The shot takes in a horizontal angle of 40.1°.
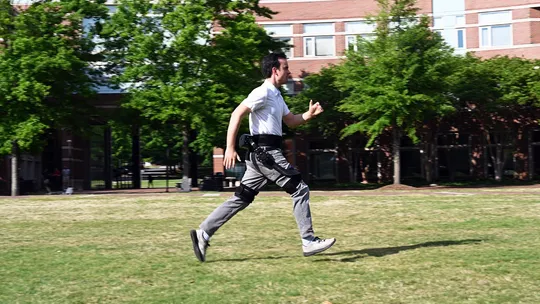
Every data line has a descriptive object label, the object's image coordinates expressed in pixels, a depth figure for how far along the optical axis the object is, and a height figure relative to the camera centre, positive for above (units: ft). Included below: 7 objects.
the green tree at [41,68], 106.11 +15.03
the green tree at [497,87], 133.90 +13.79
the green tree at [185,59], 111.34 +16.94
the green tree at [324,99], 137.49 +12.59
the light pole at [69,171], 155.87 -0.22
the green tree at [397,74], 109.81 +13.81
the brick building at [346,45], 156.25 +24.13
